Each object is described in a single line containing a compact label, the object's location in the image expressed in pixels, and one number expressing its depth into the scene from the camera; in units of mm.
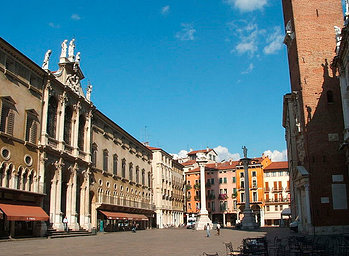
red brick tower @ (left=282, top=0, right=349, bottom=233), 31516
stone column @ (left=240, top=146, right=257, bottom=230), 56753
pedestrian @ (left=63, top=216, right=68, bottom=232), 35231
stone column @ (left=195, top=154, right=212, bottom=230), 56094
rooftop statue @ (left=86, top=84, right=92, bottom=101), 44666
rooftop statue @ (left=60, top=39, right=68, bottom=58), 39844
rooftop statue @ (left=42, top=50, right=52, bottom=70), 35188
